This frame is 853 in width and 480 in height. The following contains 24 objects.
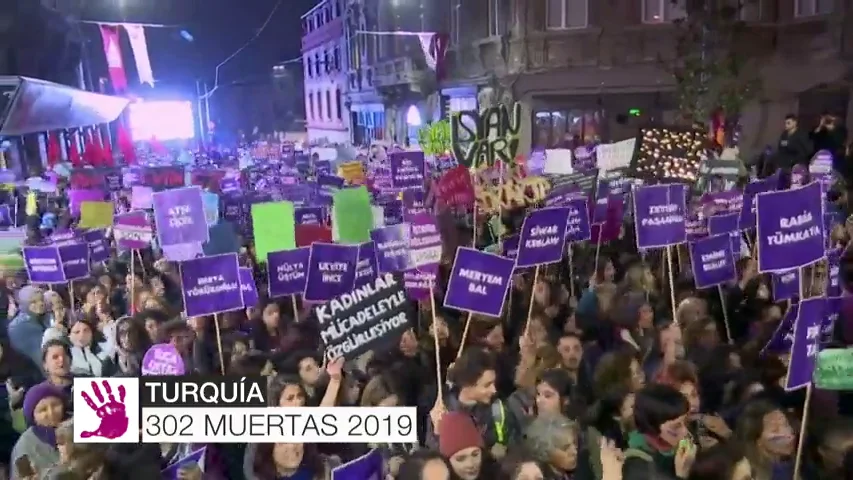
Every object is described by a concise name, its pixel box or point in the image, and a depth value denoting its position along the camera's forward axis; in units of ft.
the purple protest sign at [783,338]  21.08
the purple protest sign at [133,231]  31.60
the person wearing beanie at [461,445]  15.33
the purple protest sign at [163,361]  19.72
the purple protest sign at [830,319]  18.83
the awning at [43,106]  54.65
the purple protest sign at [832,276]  23.20
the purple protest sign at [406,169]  42.39
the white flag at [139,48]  77.97
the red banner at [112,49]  84.79
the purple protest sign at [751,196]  29.71
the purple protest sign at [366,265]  26.63
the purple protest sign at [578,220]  30.58
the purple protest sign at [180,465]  15.64
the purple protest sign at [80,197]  42.01
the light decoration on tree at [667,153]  39.04
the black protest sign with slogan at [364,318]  18.38
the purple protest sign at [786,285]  23.15
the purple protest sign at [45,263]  28.53
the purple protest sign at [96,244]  32.73
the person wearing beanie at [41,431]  17.66
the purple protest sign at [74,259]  28.99
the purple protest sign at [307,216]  35.76
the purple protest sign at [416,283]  25.85
